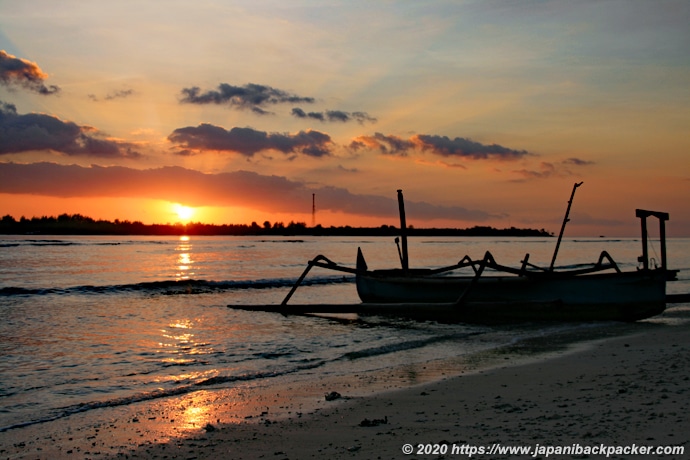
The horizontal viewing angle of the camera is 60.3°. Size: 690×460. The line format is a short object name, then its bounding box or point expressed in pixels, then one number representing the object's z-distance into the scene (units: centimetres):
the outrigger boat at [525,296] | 1673
